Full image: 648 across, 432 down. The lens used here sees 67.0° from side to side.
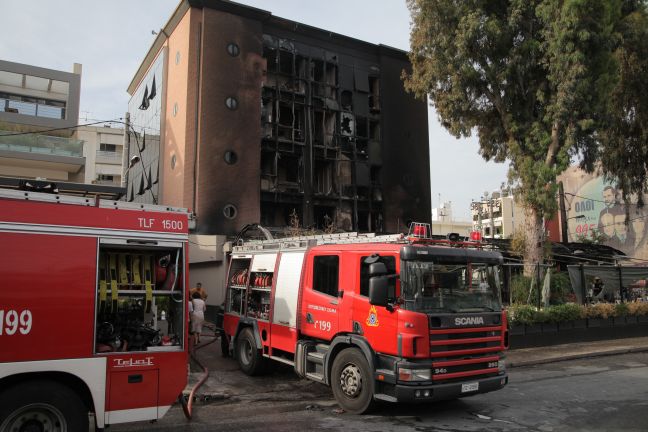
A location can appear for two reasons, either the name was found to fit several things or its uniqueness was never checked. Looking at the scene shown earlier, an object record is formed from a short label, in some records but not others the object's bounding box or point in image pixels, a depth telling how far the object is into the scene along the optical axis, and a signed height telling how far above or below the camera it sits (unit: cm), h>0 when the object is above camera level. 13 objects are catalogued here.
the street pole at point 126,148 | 2360 +638
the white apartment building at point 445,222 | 9588 +1018
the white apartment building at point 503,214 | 8681 +1053
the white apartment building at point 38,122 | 2584 +932
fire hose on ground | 707 -203
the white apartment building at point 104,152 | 5312 +1329
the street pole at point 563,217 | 2357 +268
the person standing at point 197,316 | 1342 -120
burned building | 2516 +840
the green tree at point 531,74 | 1662 +720
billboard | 4978 +568
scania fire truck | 708 -75
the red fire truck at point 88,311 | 513 -44
